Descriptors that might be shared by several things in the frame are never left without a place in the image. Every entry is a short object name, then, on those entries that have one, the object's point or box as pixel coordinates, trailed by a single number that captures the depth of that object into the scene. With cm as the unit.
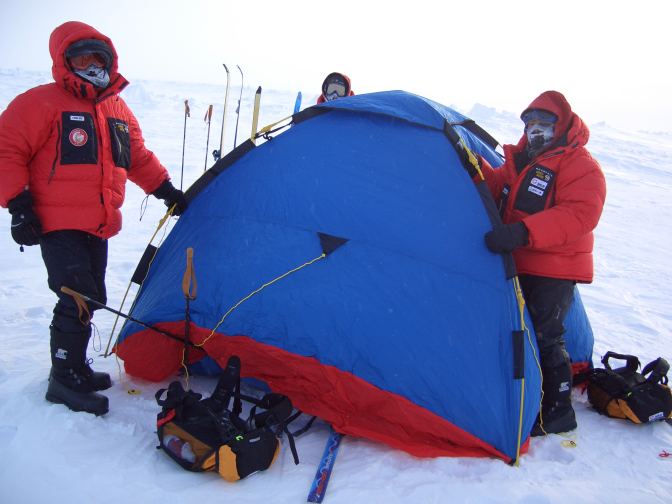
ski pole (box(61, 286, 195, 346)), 274
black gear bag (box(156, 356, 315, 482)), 241
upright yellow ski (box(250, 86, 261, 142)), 355
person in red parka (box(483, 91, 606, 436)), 299
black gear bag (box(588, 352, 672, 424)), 320
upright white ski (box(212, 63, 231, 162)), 590
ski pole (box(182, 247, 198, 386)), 285
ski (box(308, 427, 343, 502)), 239
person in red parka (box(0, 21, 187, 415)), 260
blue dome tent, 280
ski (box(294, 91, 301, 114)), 520
